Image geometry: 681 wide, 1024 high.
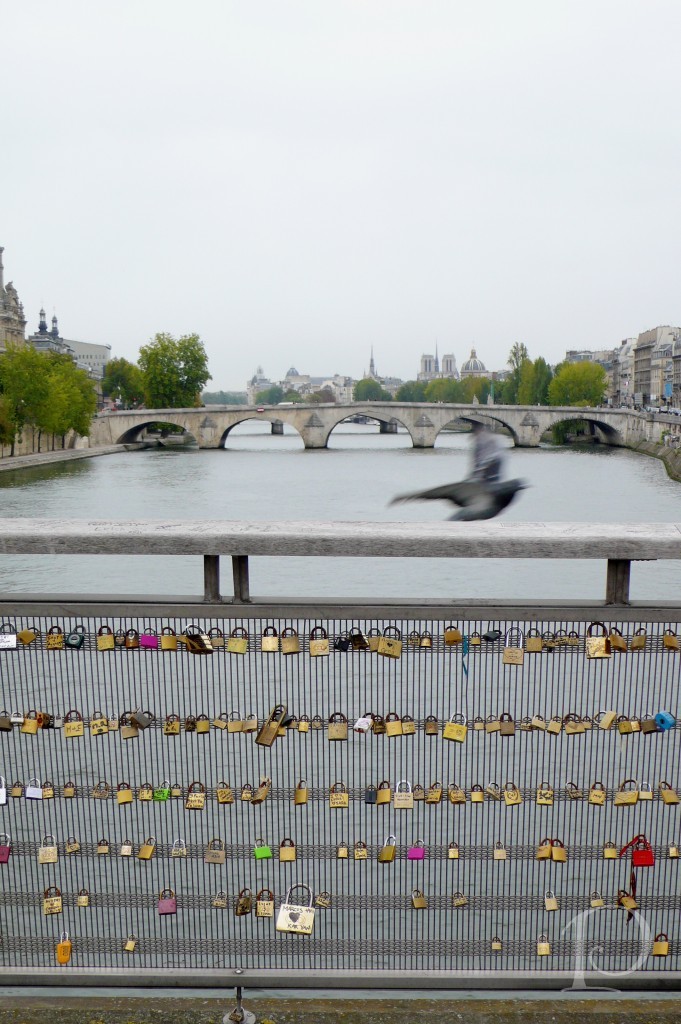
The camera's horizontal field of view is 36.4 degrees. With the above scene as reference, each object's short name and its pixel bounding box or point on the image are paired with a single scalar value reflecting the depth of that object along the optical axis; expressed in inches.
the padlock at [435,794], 103.7
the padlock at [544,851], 100.6
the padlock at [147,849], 104.2
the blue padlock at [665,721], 95.6
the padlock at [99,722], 102.3
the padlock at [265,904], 103.3
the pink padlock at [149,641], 97.0
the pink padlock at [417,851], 102.8
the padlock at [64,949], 102.7
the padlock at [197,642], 96.8
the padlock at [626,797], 99.8
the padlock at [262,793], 100.7
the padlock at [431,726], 99.6
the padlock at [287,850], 103.0
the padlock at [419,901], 100.5
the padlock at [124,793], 102.7
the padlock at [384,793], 101.8
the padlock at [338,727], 98.4
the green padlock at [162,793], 103.3
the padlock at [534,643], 95.8
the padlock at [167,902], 104.0
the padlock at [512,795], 100.5
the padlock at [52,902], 102.7
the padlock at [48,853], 102.3
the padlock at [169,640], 96.7
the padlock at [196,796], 102.3
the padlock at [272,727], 99.0
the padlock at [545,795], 100.0
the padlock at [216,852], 105.0
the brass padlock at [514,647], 96.0
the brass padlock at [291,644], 97.1
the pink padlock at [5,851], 102.3
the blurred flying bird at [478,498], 127.3
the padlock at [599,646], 93.7
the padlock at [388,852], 102.4
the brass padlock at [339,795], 100.7
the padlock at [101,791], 102.6
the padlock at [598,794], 100.5
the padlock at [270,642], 96.0
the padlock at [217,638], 98.0
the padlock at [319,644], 96.6
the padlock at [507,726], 98.3
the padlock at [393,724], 98.7
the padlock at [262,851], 102.7
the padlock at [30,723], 100.2
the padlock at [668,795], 98.5
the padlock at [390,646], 95.8
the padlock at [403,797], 101.8
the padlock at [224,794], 101.1
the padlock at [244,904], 102.7
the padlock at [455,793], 102.3
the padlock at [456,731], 98.6
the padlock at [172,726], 101.0
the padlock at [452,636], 95.0
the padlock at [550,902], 101.1
